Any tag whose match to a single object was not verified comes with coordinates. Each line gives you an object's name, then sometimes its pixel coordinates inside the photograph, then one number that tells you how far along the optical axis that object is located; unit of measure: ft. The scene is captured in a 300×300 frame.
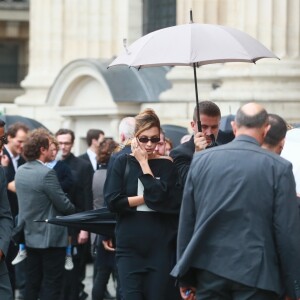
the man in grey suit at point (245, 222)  27.86
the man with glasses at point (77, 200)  47.01
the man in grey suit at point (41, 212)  42.68
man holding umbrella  34.27
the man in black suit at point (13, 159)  46.83
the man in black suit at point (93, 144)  55.83
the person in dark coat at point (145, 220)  33.50
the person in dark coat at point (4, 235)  33.81
